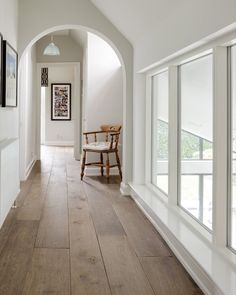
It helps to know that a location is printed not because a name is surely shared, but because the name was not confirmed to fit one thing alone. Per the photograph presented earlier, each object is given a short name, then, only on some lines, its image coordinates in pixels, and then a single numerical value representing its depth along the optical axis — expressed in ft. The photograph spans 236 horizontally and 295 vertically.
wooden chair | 15.02
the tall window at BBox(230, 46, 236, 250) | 6.10
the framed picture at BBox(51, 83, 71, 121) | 30.62
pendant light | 16.86
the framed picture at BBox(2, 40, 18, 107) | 8.93
